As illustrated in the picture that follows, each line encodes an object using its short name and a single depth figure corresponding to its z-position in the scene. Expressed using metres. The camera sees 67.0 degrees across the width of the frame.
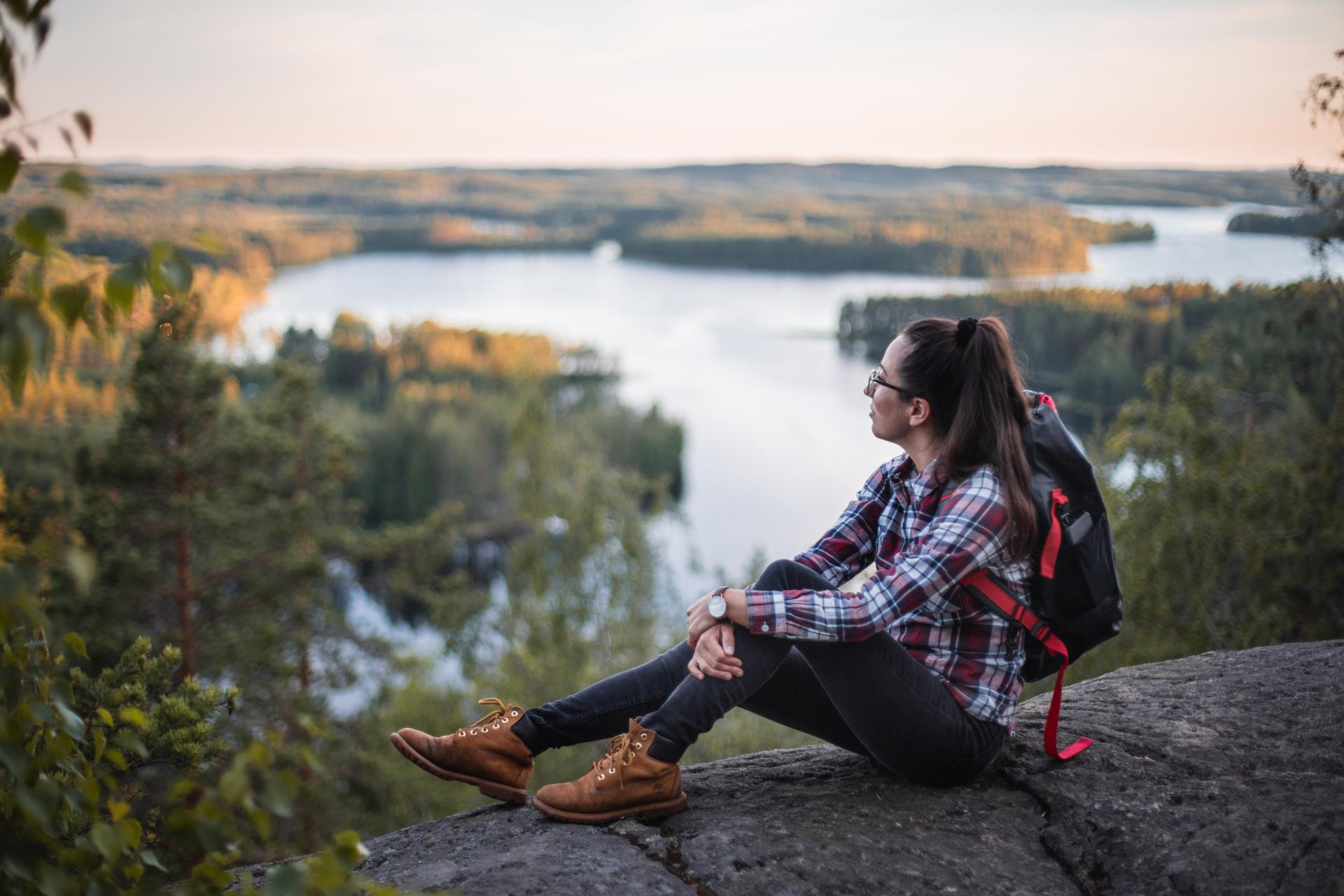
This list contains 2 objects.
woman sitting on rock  2.53
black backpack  2.59
